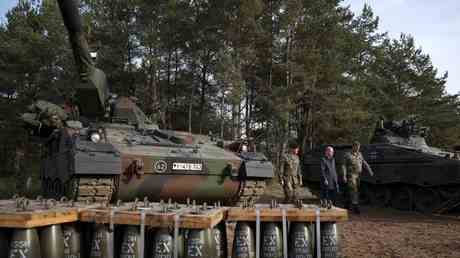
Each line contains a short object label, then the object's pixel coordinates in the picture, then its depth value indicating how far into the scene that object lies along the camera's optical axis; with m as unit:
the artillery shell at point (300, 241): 4.35
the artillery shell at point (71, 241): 4.02
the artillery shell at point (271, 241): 4.29
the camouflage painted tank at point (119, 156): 6.83
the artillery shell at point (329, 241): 4.44
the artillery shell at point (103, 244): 4.02
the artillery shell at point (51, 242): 3.86
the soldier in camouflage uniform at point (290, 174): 10.68
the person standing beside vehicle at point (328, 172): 10.69
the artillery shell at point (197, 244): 3.94
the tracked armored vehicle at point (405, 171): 11.40
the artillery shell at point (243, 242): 4.26
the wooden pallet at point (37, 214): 3.62
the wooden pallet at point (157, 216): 3.81
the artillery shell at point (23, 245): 3.69
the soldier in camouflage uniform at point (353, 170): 10.83
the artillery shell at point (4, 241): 3.81
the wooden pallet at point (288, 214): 4.28
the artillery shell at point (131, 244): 3.93
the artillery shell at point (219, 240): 4.16
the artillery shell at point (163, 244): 3.93
